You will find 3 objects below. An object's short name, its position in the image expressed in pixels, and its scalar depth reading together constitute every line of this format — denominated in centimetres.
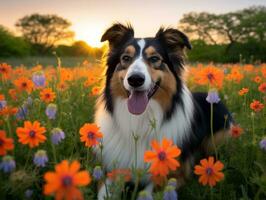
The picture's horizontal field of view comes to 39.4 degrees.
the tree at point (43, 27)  4123
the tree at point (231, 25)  3435
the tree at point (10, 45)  1933
